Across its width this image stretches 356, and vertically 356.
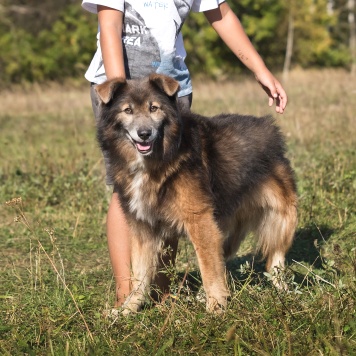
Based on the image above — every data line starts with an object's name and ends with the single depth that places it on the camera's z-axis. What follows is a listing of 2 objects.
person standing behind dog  9.63
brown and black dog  9.28
